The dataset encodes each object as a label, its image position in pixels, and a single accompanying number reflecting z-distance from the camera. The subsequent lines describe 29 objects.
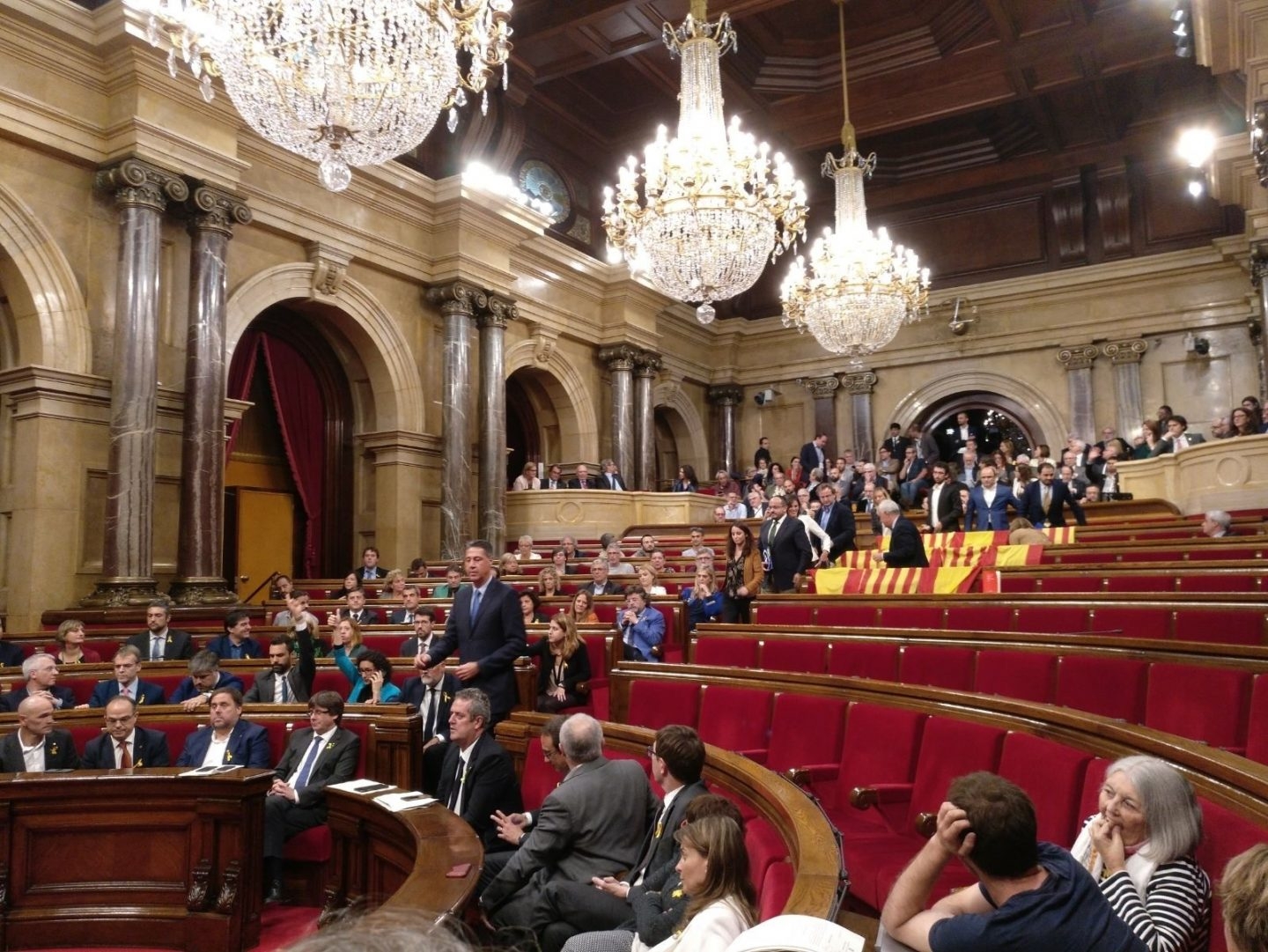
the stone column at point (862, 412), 15.69
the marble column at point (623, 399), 13.94
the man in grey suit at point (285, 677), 4.81
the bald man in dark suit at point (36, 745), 3.63
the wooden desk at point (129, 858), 3.02
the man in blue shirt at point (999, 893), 1.41
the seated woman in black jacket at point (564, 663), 4.96
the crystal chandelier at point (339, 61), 5.24
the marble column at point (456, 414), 10.93
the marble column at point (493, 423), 11.50
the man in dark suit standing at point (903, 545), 6.23
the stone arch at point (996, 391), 14.45
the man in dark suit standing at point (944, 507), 7.76
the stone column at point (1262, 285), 11.91
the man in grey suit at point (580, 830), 2.62
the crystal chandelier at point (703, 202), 7.20
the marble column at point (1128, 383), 13.75
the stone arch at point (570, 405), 13.48
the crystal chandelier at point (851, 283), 9.77
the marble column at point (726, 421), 16.66
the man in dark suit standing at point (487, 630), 3.97
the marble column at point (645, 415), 14.23
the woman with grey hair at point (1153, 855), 1.62
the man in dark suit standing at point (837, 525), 6.56
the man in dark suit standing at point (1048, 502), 7.90
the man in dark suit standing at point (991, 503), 7.57
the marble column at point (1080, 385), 14.08
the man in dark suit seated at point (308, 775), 3.52
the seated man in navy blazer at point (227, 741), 3.82
